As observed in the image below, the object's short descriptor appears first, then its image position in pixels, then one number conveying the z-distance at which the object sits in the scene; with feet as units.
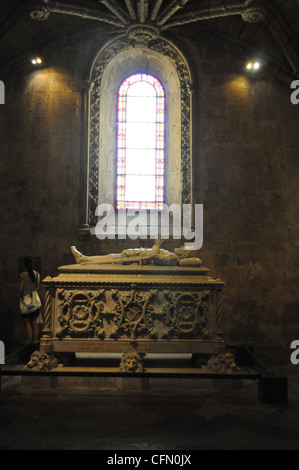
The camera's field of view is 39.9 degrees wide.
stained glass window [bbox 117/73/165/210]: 27.66
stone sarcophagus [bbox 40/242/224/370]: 15.51
